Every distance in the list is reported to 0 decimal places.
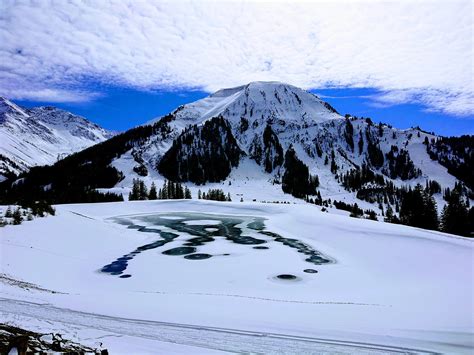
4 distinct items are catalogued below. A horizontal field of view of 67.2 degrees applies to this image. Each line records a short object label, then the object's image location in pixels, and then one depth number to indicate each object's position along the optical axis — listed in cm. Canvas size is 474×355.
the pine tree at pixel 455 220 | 5778
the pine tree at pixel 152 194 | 10316
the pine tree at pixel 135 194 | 10505
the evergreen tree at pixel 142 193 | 10672
